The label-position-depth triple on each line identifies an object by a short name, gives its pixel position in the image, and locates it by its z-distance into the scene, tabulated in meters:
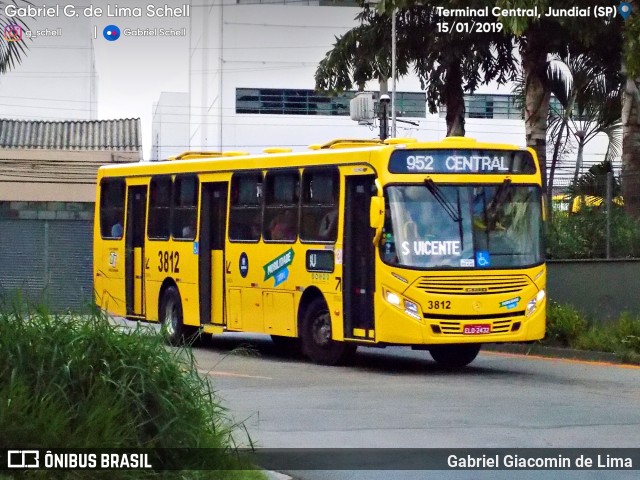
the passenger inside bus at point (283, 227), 19.02
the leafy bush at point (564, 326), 20.60
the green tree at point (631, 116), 20.19
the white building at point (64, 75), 65.44
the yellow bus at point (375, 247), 16.89
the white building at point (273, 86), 67.94
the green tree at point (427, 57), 26.00
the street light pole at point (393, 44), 26.28
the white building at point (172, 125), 72.25
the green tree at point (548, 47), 23.39
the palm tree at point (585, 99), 27.00
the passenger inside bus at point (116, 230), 24.00
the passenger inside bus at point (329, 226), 17.97
